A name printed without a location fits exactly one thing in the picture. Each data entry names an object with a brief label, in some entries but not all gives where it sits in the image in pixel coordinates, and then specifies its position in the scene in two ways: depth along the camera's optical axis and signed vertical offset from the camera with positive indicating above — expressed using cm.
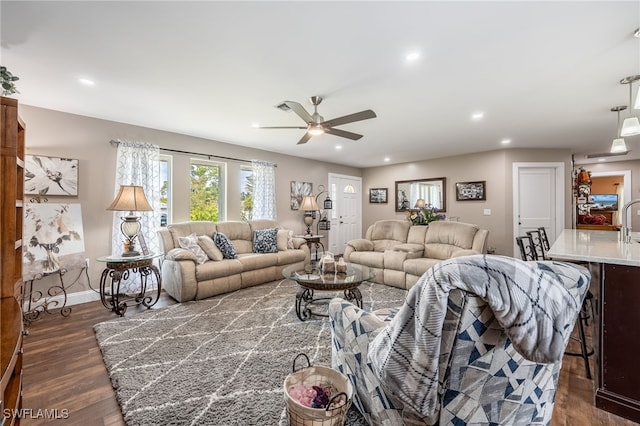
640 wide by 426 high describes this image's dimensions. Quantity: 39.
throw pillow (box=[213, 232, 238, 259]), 418 -48
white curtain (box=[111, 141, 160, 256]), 383 +52
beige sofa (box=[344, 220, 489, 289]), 406 -55
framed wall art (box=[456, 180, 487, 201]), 592 +52
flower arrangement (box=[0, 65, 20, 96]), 218 +108
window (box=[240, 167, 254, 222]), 541 +43
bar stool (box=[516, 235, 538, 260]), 258 -34
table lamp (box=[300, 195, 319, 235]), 565 +21
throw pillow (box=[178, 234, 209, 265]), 376 -45
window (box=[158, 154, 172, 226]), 443 +40
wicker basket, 128 -93
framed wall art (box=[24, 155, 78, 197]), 325 +48
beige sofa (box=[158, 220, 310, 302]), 355 -70
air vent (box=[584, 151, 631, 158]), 569 +125
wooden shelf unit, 121 +0
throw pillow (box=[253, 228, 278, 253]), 471 -46
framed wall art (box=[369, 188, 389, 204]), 759 +53
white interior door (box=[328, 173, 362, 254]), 726 +9
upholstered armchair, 81 -41
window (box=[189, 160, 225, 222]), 484 +43
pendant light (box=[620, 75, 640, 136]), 262 +86
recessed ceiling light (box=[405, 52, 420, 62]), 223 +131
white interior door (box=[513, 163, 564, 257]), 558 +35
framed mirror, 657 +53
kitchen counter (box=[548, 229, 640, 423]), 160 -70
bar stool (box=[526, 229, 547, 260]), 302 -35
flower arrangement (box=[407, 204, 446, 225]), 504 -5
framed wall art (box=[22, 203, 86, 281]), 306 -29
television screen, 806 +38
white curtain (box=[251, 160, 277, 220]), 548 +49
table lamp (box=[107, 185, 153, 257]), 325 +9
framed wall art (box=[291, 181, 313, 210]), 626 +52
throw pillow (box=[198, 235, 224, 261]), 392 -48
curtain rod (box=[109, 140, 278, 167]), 385 +105
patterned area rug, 163 -115
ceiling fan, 268 +98
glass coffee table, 275 -68
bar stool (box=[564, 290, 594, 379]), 198 -98
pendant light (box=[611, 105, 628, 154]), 340 +89
